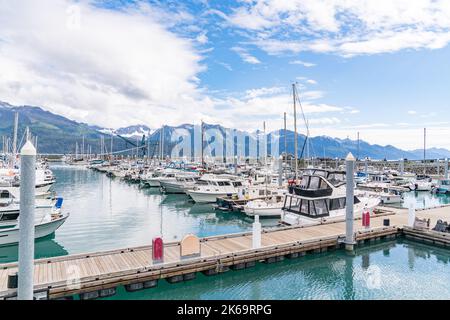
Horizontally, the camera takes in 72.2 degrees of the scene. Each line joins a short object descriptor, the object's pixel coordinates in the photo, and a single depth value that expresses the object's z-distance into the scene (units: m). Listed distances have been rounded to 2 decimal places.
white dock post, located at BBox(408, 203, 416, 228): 20.30
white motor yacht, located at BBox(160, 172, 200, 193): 46.34
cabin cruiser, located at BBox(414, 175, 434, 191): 52.36
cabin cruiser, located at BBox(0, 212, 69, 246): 18.86
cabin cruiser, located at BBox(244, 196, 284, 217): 28.50
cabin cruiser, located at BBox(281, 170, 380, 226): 21.58
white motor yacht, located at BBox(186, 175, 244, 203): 37.72
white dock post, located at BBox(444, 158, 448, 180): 55.51
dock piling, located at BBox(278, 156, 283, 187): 42.88
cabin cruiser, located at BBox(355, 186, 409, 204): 38.60
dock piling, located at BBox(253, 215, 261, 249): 14.98
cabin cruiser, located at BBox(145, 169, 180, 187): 55.72
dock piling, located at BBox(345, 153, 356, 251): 16.56
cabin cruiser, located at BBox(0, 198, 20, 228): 18.80
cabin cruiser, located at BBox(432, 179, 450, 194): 49.35
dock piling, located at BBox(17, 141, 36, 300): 8.83
